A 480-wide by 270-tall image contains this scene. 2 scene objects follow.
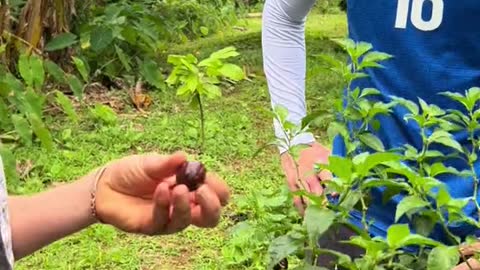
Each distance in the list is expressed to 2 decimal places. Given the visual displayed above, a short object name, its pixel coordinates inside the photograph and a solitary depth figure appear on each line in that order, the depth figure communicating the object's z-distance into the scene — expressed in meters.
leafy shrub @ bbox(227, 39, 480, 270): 1.22
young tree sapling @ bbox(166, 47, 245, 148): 3.42
